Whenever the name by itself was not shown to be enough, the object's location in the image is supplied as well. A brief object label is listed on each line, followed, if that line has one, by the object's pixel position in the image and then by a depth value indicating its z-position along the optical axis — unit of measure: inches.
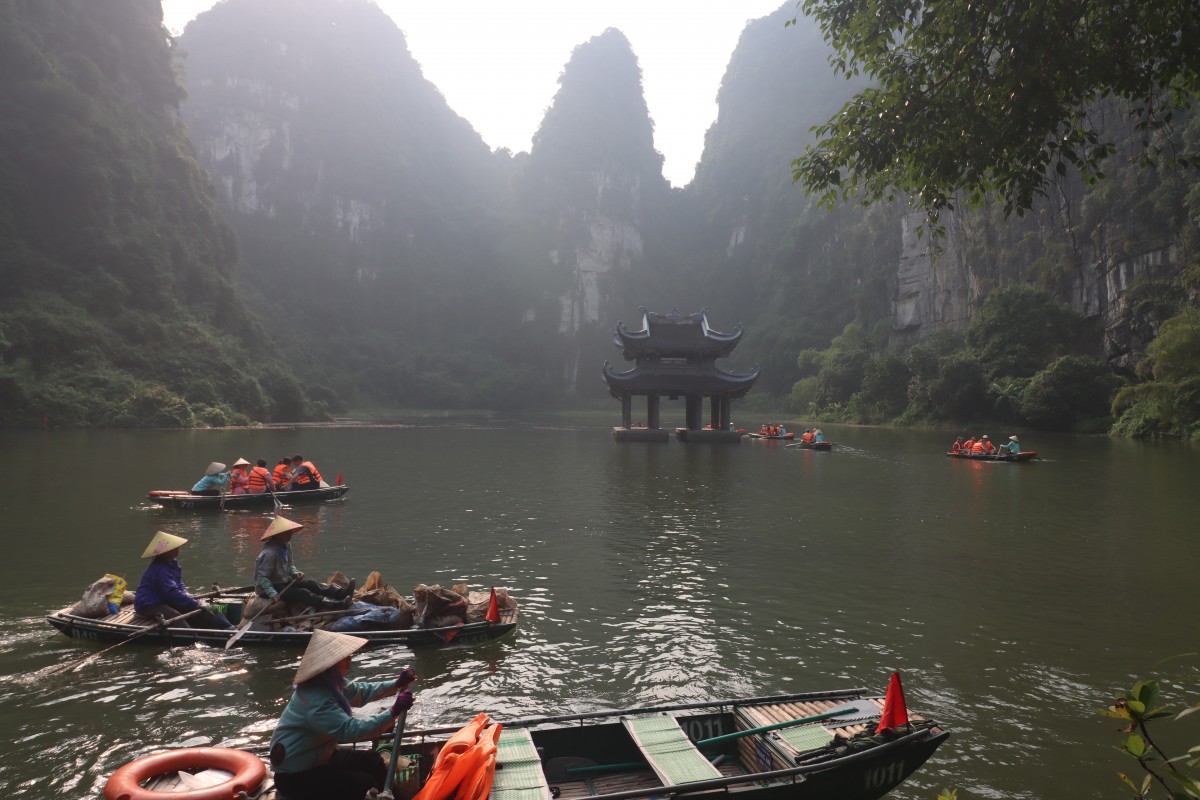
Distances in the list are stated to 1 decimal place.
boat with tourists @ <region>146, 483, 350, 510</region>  644.7
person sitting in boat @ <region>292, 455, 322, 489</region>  713.6
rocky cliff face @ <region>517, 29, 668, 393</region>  4756.4
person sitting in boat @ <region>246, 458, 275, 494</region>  680.4
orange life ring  164.2
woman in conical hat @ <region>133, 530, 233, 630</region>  315.6
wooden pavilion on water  1505.9
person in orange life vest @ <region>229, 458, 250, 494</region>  676.1
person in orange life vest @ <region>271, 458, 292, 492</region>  725.0
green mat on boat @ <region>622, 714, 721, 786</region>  188.1
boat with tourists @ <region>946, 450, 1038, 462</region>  1074.1
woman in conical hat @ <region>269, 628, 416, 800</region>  173.3
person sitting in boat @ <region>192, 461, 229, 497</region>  656.4
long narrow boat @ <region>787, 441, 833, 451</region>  1339.8
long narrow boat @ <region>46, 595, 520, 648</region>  311.4
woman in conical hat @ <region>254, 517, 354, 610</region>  328.8
